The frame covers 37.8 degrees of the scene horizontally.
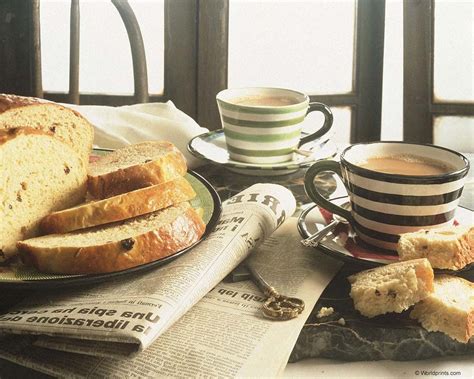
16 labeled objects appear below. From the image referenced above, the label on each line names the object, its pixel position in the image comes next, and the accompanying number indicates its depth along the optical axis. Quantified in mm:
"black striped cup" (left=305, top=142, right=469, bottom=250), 1097
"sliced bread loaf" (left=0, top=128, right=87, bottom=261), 1128
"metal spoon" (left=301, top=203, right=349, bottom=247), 1155
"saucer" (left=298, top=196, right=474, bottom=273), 1090
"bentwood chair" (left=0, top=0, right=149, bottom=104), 2273
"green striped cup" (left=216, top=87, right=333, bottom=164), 1624
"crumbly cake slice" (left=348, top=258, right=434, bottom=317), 957
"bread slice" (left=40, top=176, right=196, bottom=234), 1148
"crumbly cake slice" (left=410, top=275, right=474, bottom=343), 921
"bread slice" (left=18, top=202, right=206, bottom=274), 1028
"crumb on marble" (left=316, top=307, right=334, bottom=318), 998
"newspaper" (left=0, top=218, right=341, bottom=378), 863
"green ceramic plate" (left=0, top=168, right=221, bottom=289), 983
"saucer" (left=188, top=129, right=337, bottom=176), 1604
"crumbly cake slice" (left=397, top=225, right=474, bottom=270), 1031
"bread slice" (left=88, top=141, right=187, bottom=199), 1263
